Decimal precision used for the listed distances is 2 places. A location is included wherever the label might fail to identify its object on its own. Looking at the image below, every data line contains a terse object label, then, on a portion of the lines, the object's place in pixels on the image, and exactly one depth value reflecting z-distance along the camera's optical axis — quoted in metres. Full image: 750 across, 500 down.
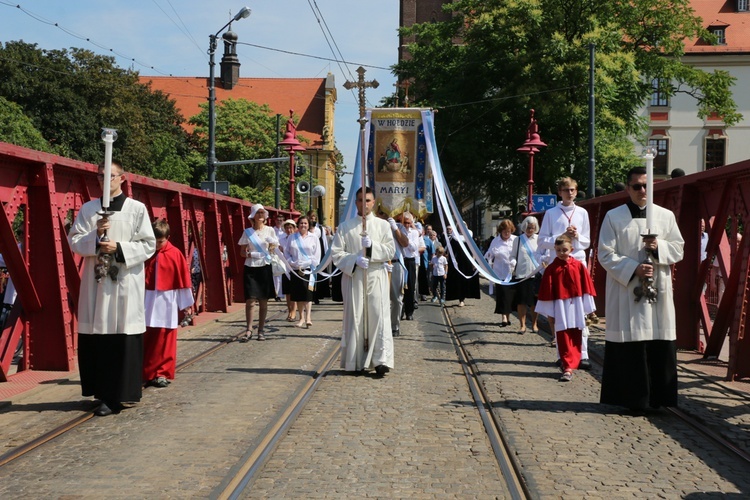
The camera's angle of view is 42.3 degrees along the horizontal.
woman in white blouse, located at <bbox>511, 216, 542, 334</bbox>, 15.28
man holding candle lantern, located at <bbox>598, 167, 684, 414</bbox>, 7.89
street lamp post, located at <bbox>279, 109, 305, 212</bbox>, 27.20
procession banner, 21.38
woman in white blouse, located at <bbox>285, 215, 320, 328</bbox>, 15.88
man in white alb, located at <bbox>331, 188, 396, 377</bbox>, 10.05
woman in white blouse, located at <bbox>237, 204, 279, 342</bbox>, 13.64
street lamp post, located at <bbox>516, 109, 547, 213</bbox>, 26.34
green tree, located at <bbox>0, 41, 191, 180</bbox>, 46.78
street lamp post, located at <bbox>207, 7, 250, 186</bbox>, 25.81
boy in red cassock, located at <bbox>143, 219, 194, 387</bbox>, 9.33
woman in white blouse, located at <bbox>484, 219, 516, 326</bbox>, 17.13
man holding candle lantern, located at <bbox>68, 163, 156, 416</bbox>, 7.81
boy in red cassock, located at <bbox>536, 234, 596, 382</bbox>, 10.32
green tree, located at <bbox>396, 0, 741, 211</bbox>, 36.19
